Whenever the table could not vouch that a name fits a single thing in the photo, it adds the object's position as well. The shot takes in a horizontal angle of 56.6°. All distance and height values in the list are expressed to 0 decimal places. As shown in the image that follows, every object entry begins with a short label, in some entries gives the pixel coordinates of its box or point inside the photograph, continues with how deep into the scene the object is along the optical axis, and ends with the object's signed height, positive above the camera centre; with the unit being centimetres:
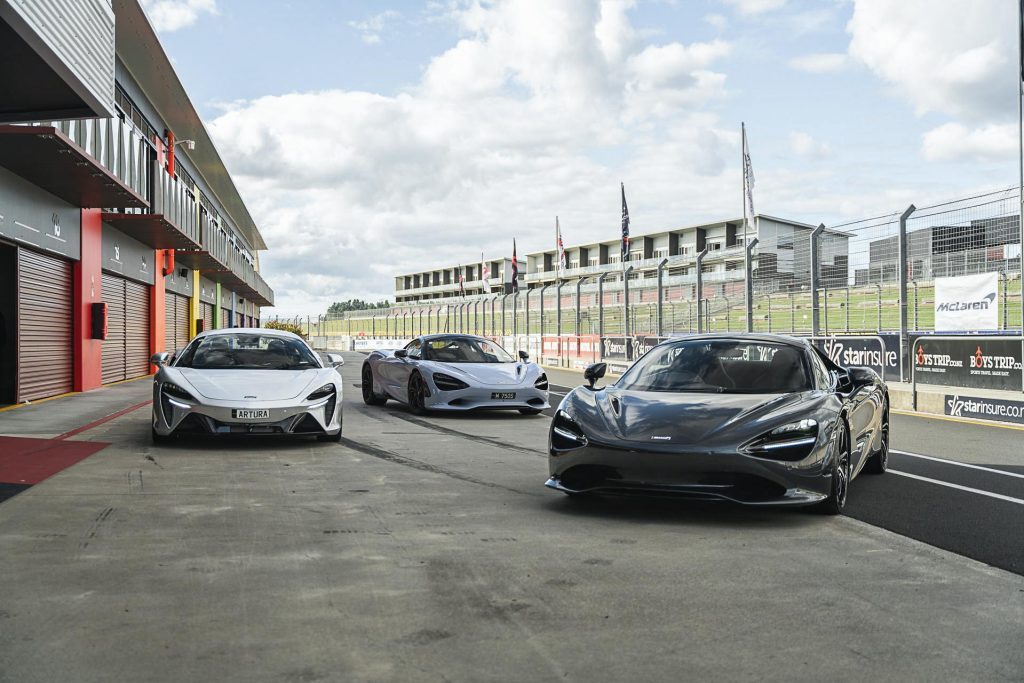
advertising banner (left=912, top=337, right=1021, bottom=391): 1292 -18
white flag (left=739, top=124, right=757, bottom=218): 3250 +597
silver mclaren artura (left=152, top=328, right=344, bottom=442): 900 -38
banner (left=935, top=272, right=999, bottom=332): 1321 +66
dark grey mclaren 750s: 557 -49
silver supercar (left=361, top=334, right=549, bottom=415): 1301 -37
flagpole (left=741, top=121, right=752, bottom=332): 3234 +678
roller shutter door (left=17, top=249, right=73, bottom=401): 1534 +44
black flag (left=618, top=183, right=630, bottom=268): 3749 +504
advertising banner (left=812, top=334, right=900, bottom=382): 1487 -3
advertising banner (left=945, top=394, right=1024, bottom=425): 1229 -80
